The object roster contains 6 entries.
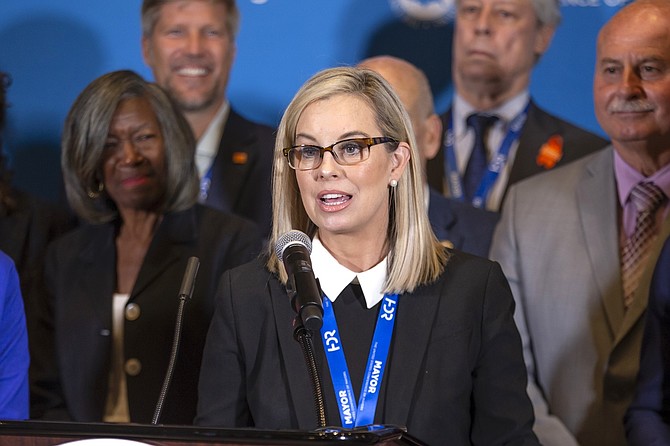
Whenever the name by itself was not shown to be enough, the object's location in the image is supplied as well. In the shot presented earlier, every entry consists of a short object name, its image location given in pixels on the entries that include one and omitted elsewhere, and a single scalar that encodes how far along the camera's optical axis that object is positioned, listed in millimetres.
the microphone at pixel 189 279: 5172
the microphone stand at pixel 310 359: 4395
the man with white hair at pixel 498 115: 8875
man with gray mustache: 7137
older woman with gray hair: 7320
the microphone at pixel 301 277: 4281
